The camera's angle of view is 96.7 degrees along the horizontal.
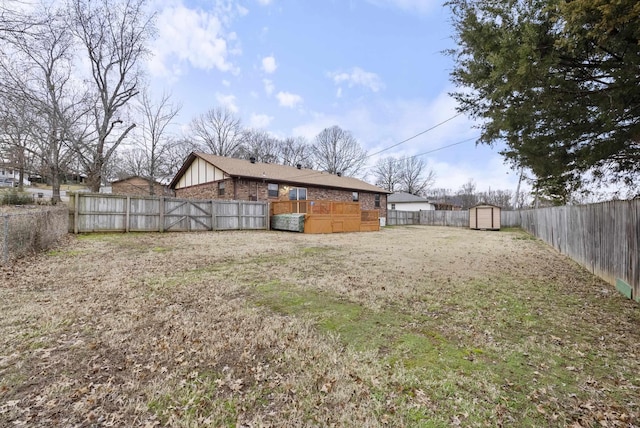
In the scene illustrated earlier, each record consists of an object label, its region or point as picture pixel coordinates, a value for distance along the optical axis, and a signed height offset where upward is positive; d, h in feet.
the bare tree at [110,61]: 61.41 +35.92
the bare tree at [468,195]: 178.29 +14.76
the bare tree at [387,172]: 166.20 +26.01
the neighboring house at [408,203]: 129.59 +6.25
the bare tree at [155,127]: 80.02 +25.84
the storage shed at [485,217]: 77.71 -0.03
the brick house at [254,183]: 59.88 +7.97
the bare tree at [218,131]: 118.83 +36.26
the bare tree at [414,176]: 167.43 +24.24
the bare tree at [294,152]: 144.66 +33.08
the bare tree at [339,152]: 139.03 +31.99
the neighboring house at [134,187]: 103.14 +10.95
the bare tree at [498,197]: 173.53 +12.52
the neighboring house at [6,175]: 44.15 +12.08
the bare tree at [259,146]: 127.75 +33.62
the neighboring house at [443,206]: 136.36 +5.47
